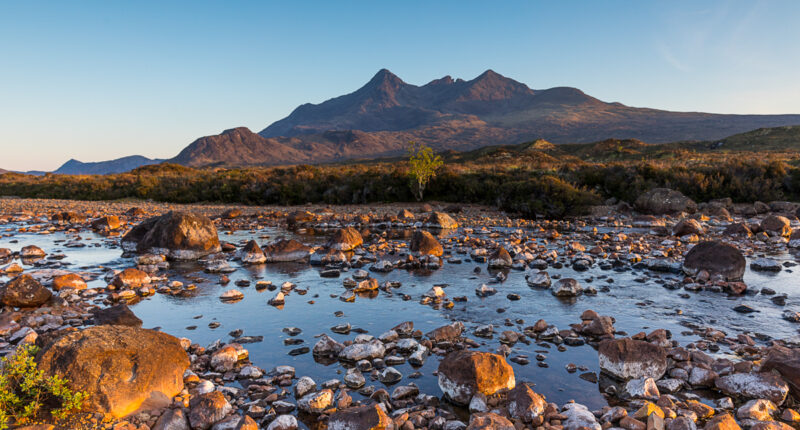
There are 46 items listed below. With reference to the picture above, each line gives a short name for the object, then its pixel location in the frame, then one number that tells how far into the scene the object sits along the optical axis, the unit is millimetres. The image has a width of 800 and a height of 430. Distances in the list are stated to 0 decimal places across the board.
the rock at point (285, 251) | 15883
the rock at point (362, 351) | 7414
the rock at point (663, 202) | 28234
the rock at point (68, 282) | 11438
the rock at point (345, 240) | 17562
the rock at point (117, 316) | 8566
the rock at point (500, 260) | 14633
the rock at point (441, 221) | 24750
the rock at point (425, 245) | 16220
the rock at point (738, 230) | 19672
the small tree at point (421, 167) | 36938
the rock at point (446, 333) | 8227
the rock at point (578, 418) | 5251
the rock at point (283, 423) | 5281
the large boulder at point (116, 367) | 5508
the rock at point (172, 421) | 5254
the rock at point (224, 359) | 7036
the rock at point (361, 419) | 5086
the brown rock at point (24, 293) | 9789
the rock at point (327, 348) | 7652
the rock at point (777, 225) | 19719
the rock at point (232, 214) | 30091
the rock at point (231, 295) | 11078
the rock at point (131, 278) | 11953
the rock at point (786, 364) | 6006
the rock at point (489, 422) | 4988
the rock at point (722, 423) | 4887
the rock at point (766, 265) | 13695
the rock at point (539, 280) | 12109
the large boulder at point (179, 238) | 16047
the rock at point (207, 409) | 5371
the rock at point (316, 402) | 5758
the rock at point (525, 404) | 5484
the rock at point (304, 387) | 6188
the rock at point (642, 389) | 6074
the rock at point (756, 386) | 5941
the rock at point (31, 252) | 15984
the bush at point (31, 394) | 5000
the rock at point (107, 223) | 23219
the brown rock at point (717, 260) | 12117
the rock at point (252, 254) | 15453
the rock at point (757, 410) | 5496
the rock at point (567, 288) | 11231
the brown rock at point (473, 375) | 6027
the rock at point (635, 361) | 6637
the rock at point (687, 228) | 19953
